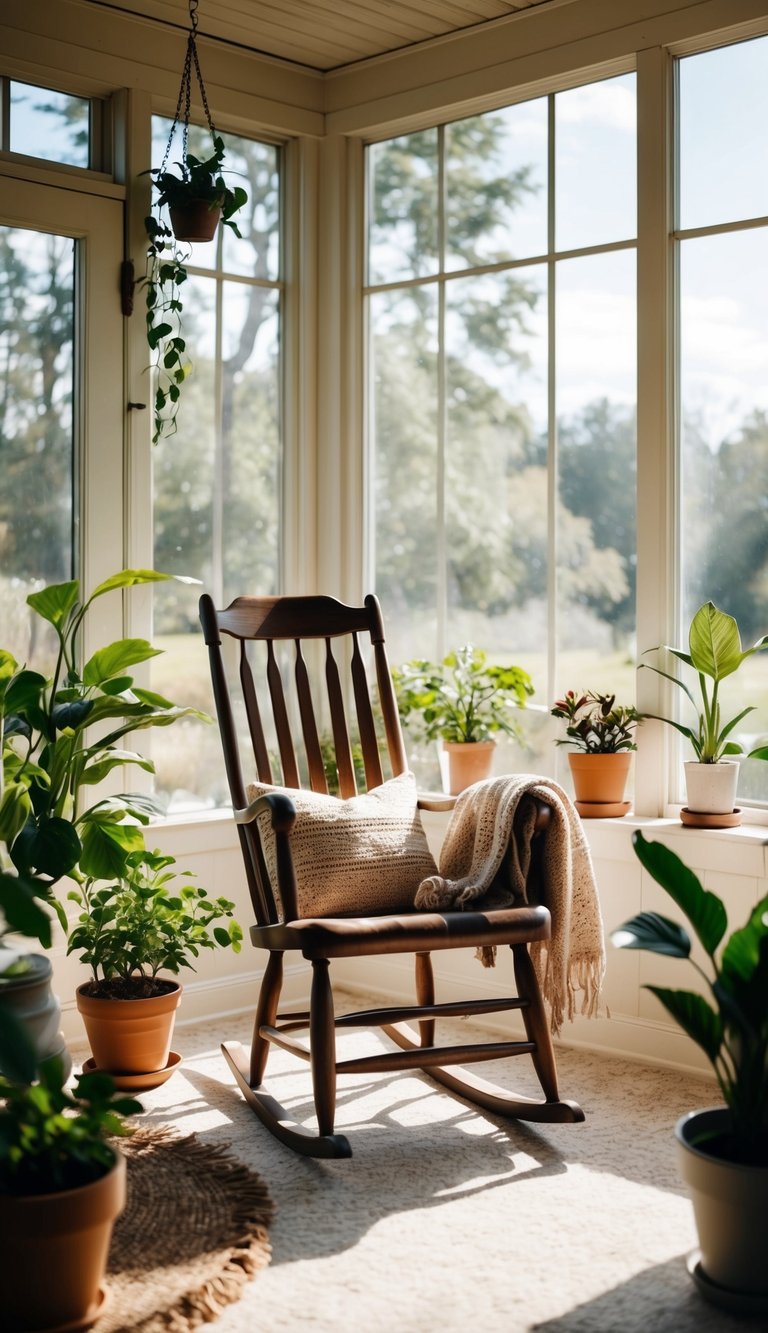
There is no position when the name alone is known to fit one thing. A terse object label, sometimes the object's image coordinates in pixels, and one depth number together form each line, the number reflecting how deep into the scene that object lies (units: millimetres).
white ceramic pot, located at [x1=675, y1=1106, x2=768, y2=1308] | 2008
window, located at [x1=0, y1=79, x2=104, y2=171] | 3320
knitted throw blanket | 2859
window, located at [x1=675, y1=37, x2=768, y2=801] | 3217
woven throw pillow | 2887
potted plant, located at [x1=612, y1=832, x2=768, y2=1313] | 2031
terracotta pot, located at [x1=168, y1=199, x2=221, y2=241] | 3422
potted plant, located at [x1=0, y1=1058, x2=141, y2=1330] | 1889
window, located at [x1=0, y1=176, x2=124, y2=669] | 3316
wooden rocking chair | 2648
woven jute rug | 2068
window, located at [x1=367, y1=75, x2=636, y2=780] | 3508
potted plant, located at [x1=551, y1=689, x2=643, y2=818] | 3357
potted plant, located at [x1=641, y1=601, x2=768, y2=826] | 3109
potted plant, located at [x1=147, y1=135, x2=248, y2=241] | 3408
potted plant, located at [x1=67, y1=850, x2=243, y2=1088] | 3051
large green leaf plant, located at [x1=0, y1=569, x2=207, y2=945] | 2795
